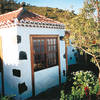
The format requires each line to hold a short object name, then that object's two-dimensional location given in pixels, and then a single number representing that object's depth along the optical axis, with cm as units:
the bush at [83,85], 483
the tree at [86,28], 502
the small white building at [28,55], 554
